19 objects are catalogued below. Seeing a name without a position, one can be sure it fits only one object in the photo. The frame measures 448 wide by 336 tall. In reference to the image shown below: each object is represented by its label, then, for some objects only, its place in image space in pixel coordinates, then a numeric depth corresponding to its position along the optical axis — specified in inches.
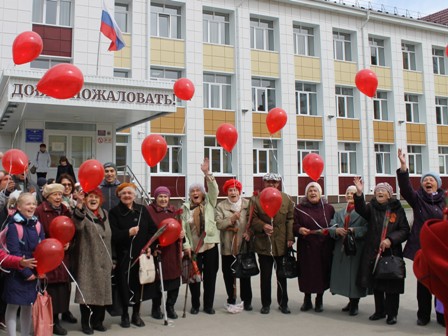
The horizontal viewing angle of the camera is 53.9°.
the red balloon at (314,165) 249.0
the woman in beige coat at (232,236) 221.0
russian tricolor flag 463.5
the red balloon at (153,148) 237.0
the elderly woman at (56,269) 181.0
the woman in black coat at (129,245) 194.9
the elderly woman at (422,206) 195.6
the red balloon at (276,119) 292.8
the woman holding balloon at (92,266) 183.0
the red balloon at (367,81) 283.0
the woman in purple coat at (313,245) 216.1
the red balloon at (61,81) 219.0
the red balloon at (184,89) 346.0
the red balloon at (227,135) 263.9
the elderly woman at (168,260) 207.9
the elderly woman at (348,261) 208.4
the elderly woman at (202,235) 217.9
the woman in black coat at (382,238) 197.2
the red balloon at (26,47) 249.9
